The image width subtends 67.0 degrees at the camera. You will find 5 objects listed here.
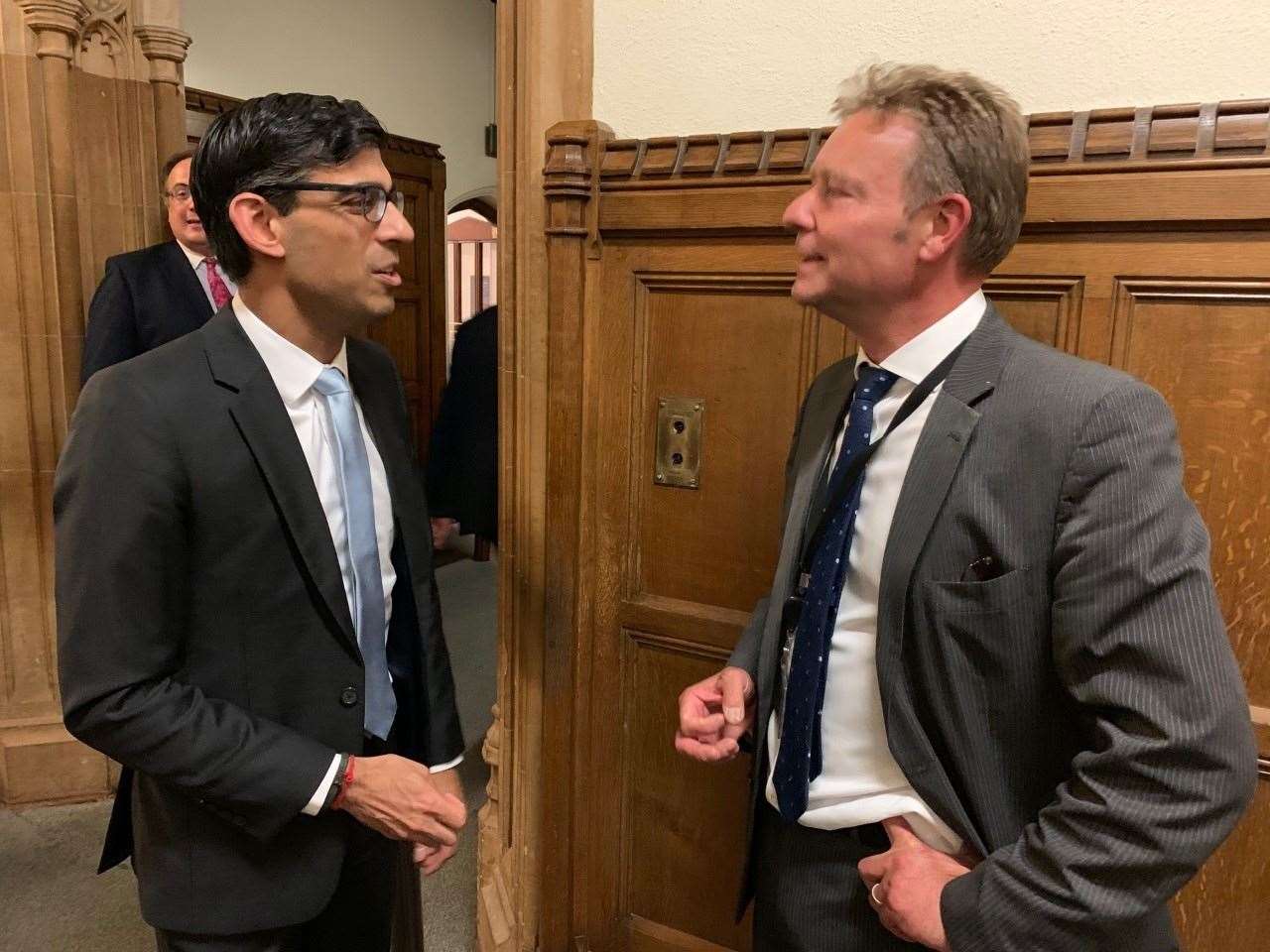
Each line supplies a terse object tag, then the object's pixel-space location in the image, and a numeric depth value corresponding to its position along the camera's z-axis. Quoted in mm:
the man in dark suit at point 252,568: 1115
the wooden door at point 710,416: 1345
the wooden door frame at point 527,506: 1769
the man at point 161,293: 2719
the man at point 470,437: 2875
